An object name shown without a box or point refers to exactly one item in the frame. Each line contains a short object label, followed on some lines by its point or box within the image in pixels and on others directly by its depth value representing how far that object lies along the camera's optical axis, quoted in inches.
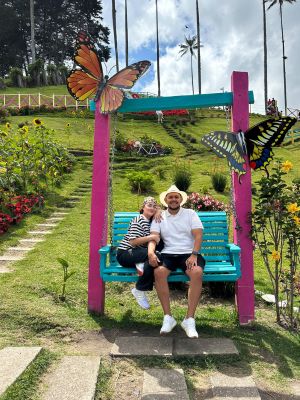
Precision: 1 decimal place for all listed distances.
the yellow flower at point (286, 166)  151.3
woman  153.2
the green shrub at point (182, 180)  426.0
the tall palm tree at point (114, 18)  1220.7
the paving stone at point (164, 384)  108.8
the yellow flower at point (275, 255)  151.9
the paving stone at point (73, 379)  106.3
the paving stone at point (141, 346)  133.6
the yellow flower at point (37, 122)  353.7
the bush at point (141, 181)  439.1
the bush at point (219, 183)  444.8
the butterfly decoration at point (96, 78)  169.9
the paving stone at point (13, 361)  109.2
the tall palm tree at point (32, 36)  1670.8
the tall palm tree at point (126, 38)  1396.3
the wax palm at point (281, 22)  1558.8
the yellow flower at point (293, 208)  145.3
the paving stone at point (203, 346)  134.1
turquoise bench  154.3
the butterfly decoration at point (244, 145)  159.6
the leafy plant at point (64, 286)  176.3
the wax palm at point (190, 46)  2042.3
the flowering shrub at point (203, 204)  255.3
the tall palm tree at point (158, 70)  1576.0
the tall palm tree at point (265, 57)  1360.7
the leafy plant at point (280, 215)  153.0
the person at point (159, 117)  1039.4
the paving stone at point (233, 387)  109.5
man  144.9
